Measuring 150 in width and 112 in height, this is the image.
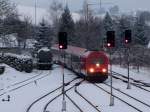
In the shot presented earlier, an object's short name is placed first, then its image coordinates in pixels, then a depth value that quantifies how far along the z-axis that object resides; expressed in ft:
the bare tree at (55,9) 492.13
